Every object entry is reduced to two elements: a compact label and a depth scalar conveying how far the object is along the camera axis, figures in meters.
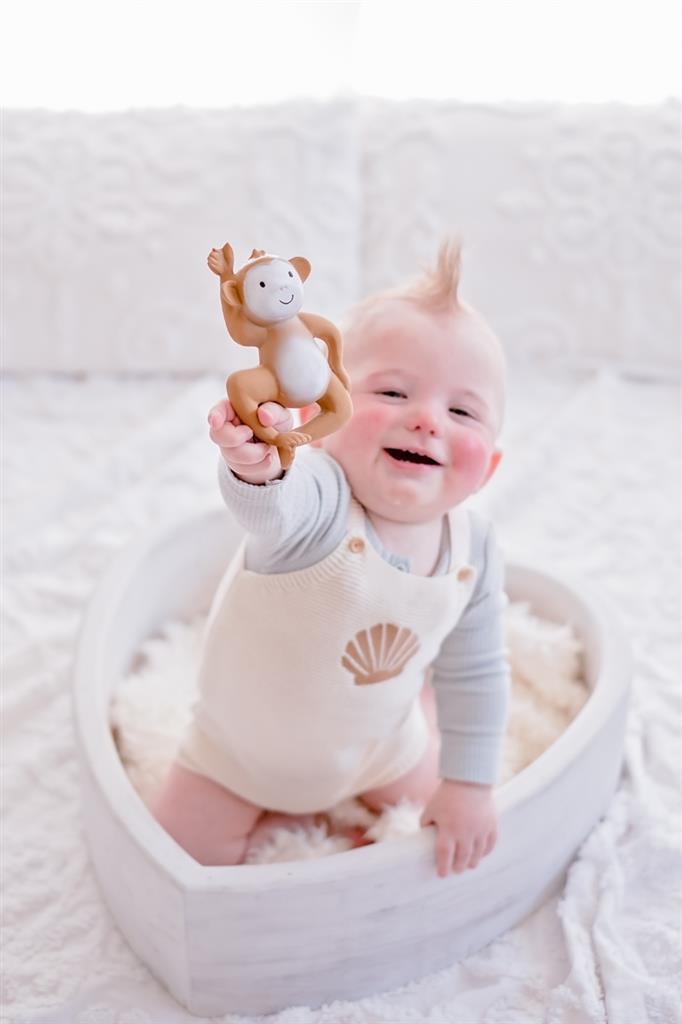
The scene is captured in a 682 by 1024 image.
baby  0.76
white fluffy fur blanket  0.92
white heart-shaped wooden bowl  0.78
